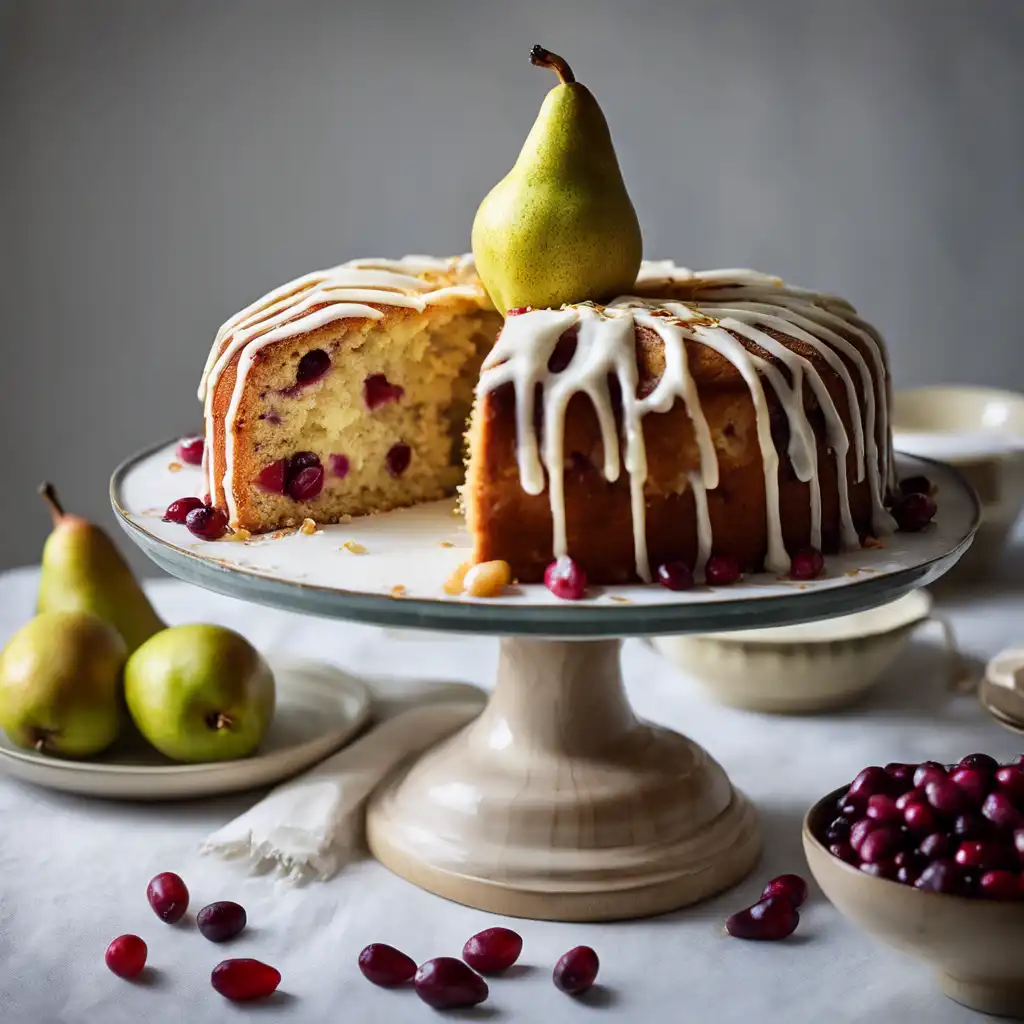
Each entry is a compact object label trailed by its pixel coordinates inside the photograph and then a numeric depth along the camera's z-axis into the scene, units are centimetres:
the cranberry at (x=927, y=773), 105
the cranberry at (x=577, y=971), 106
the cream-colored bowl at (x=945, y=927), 101
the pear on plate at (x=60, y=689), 118
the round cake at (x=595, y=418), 110
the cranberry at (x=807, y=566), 109
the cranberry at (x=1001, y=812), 103
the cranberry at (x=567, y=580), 107
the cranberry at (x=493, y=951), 107
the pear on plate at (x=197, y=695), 117
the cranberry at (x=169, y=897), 110
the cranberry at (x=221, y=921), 109
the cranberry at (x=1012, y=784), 104
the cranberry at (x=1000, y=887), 101
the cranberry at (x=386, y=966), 106
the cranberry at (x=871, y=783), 106
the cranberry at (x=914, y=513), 115
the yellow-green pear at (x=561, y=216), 115
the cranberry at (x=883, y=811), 104
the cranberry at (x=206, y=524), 114
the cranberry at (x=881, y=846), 103
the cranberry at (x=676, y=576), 108
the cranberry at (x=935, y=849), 102
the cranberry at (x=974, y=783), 104
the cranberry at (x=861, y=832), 103
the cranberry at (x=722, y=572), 109
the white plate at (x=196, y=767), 117
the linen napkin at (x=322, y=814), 113
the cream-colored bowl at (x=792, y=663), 124
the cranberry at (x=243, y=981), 106
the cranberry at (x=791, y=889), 110
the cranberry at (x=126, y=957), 107
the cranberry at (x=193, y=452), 123
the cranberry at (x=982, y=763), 105
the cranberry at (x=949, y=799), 104
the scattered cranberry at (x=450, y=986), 105
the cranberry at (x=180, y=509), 115
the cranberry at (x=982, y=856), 101
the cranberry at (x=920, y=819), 103
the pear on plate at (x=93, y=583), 126
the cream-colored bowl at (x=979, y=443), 140
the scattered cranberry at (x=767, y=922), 108
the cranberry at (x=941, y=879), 101
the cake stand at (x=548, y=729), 106
